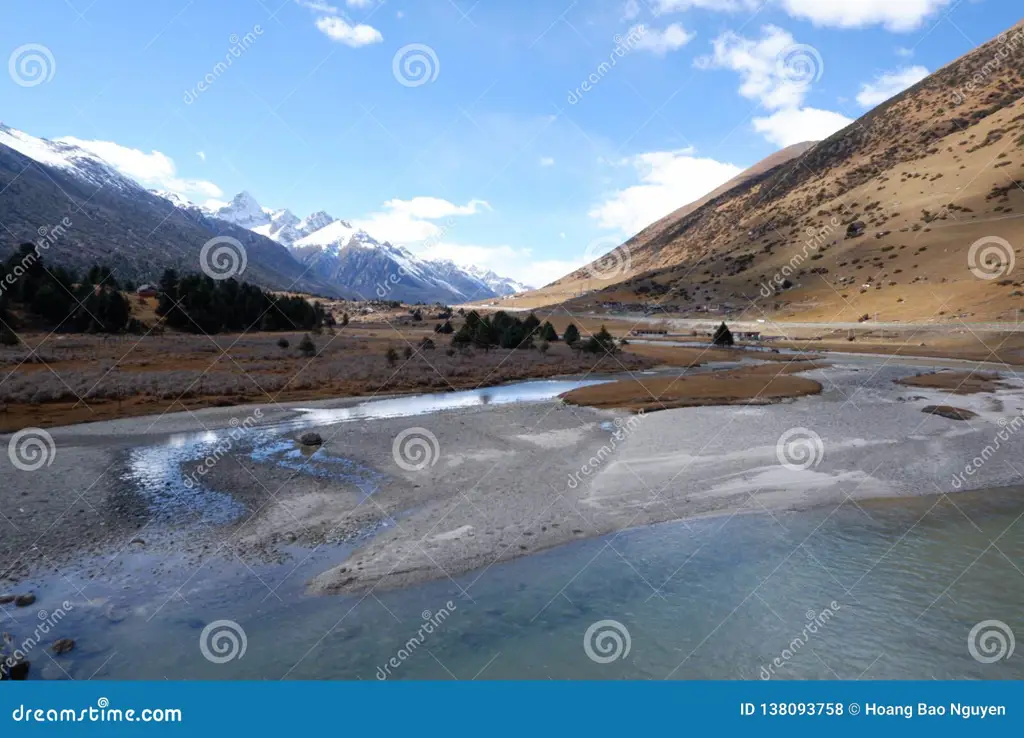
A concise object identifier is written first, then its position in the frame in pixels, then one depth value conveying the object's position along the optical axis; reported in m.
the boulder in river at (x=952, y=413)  27.44
